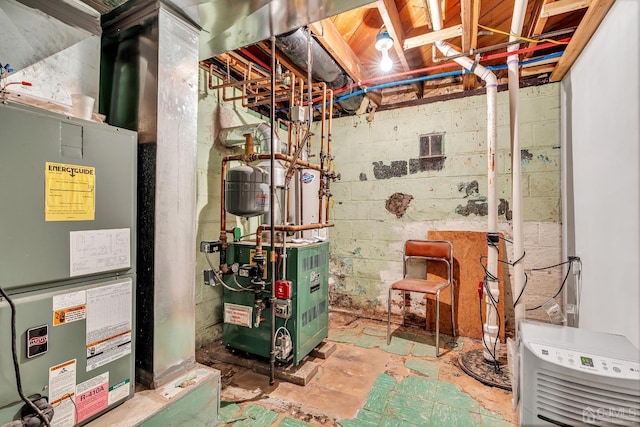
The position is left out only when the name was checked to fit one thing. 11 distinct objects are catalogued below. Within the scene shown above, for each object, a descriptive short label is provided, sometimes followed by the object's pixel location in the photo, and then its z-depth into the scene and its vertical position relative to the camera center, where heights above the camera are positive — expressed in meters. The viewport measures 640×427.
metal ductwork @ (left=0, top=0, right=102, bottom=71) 1.14 +0.80
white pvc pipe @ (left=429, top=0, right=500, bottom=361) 2.28 +0.17
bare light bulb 2.19 +1.21
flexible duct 2.13 +1.30
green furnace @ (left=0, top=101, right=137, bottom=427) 0.85 -0.15
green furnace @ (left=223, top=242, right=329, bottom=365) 2.11 -0.68
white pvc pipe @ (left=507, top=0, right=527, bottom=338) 2.13 +0.23
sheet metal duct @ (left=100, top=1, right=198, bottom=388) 1.25 +0.25
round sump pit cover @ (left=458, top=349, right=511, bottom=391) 2.04 -1.17
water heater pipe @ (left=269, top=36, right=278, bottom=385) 1.84 -0.28
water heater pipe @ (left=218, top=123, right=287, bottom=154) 2.50 +0.72
